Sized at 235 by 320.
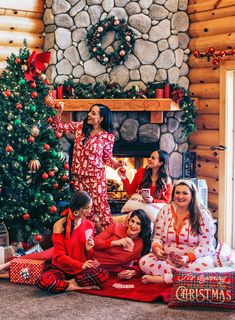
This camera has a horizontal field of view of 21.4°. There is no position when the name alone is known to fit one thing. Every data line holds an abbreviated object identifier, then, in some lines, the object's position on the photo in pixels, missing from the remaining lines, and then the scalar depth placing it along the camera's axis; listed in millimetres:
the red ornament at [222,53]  6773
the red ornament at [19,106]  5742
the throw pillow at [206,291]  4492
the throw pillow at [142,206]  5809
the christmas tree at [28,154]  5750
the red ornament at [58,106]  6289
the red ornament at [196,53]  6993
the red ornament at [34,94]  5855
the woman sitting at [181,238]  4980
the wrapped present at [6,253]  5545
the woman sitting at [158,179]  5949
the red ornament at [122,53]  7039
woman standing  6219
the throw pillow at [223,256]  5371
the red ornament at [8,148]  5664
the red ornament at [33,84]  5871
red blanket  4715
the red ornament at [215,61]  6890
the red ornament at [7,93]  5723
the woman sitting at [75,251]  4965
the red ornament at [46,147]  5867
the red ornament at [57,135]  6035
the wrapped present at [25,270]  5148
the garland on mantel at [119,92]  7020
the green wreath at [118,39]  7051
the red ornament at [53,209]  5840
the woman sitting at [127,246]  5328
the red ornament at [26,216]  5777
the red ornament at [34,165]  5746
